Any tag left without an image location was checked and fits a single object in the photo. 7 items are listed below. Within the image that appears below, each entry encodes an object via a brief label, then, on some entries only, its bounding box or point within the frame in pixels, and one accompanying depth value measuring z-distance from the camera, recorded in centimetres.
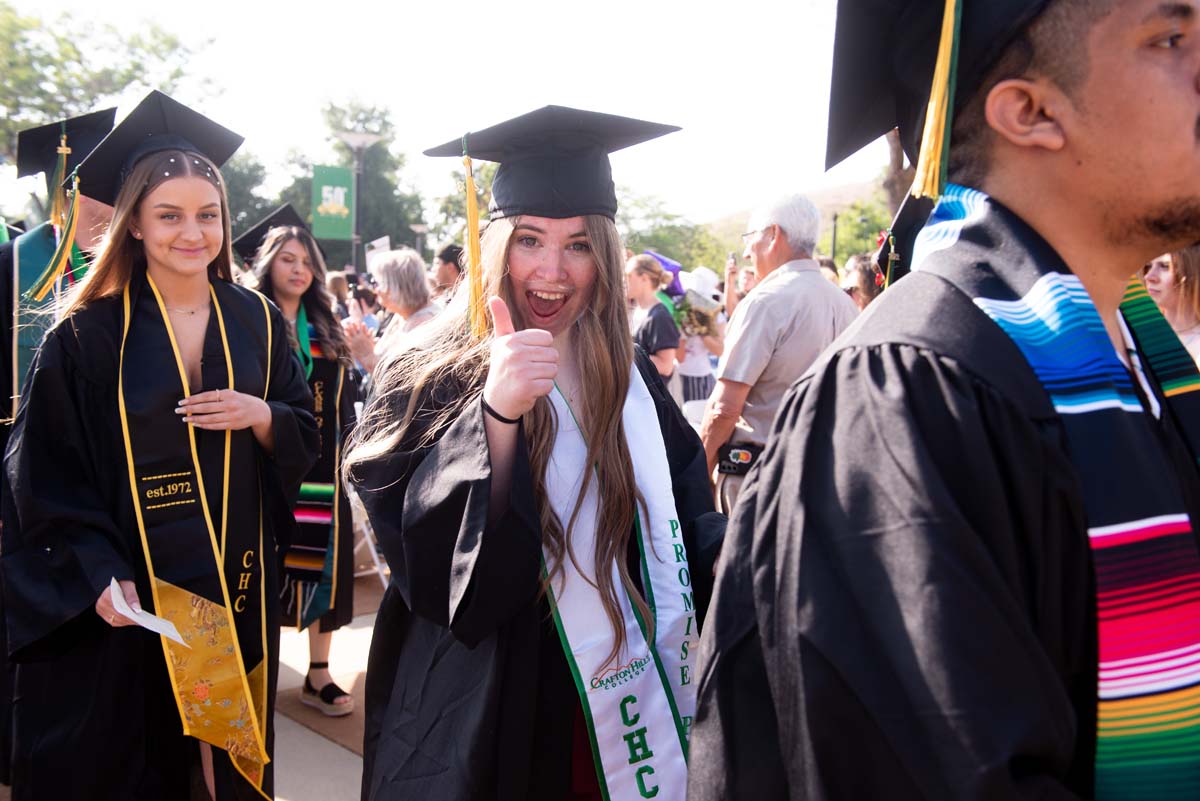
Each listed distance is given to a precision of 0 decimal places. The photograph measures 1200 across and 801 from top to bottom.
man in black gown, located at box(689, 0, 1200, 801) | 92
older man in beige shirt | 416
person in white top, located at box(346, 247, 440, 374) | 541
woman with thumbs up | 183
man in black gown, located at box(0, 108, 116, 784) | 335
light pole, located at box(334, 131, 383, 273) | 1536
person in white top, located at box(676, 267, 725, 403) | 781
